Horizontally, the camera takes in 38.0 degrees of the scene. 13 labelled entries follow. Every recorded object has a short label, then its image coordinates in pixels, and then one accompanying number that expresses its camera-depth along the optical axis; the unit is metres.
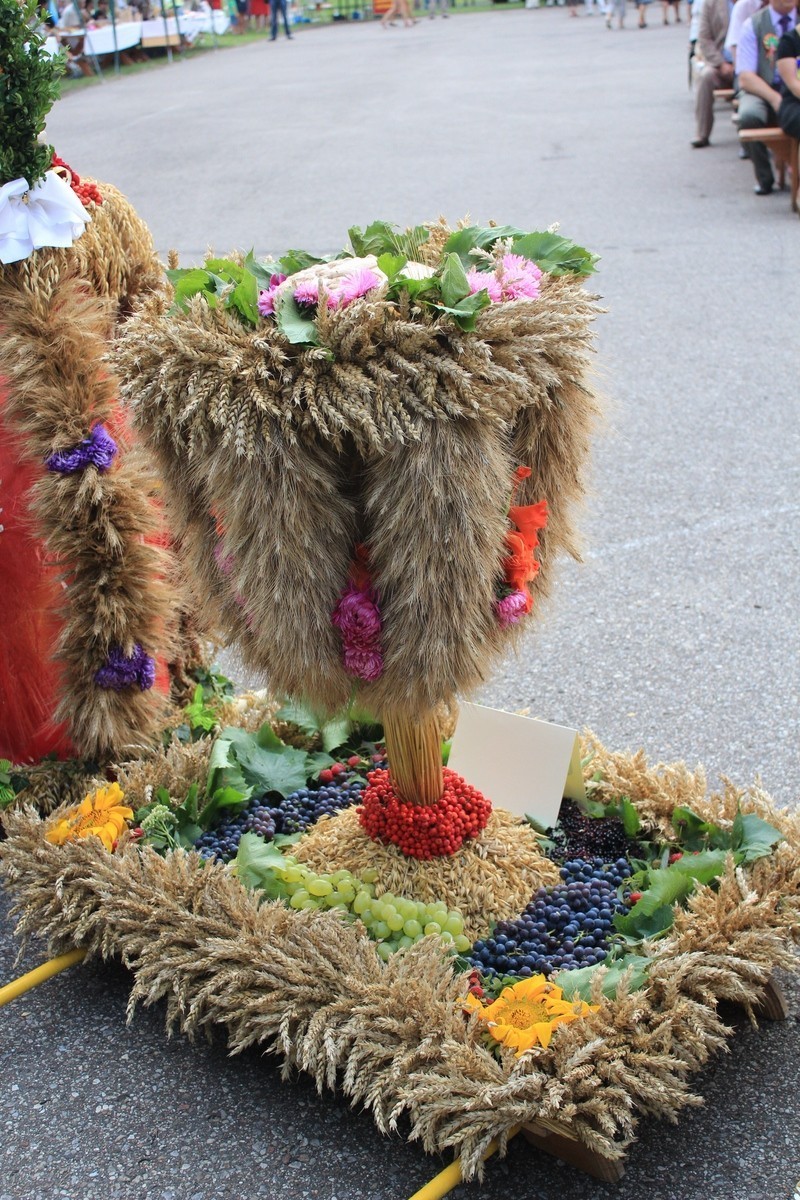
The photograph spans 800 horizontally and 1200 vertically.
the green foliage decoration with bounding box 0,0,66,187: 2.00
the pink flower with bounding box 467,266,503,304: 1.65
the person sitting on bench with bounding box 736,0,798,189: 7.02
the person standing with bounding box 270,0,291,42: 20.42
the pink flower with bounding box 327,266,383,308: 1.62
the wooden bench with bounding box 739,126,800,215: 6.88
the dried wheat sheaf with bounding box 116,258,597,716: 1.57
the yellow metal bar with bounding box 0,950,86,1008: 2.01
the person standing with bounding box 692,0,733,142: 8.55
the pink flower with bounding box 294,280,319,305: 1.63
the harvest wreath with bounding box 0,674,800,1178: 1.60
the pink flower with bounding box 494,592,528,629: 1.74
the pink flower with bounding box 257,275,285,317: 1.68
